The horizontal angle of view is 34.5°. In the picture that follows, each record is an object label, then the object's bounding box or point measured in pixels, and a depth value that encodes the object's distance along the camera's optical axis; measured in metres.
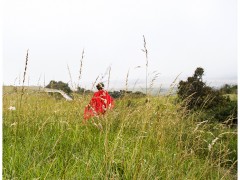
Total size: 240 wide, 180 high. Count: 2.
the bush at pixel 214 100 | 9.34
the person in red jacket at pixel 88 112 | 5.05
